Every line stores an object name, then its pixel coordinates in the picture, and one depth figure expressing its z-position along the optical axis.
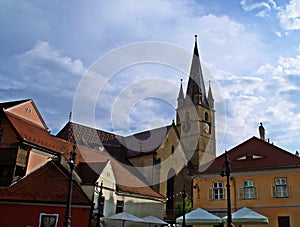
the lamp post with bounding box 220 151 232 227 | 13.08
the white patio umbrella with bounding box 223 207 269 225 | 17.94
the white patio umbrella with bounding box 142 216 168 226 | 26.07
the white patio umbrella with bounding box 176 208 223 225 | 18.53
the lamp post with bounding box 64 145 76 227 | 12.45
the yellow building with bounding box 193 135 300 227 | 22.73
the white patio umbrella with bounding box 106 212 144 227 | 23.64
